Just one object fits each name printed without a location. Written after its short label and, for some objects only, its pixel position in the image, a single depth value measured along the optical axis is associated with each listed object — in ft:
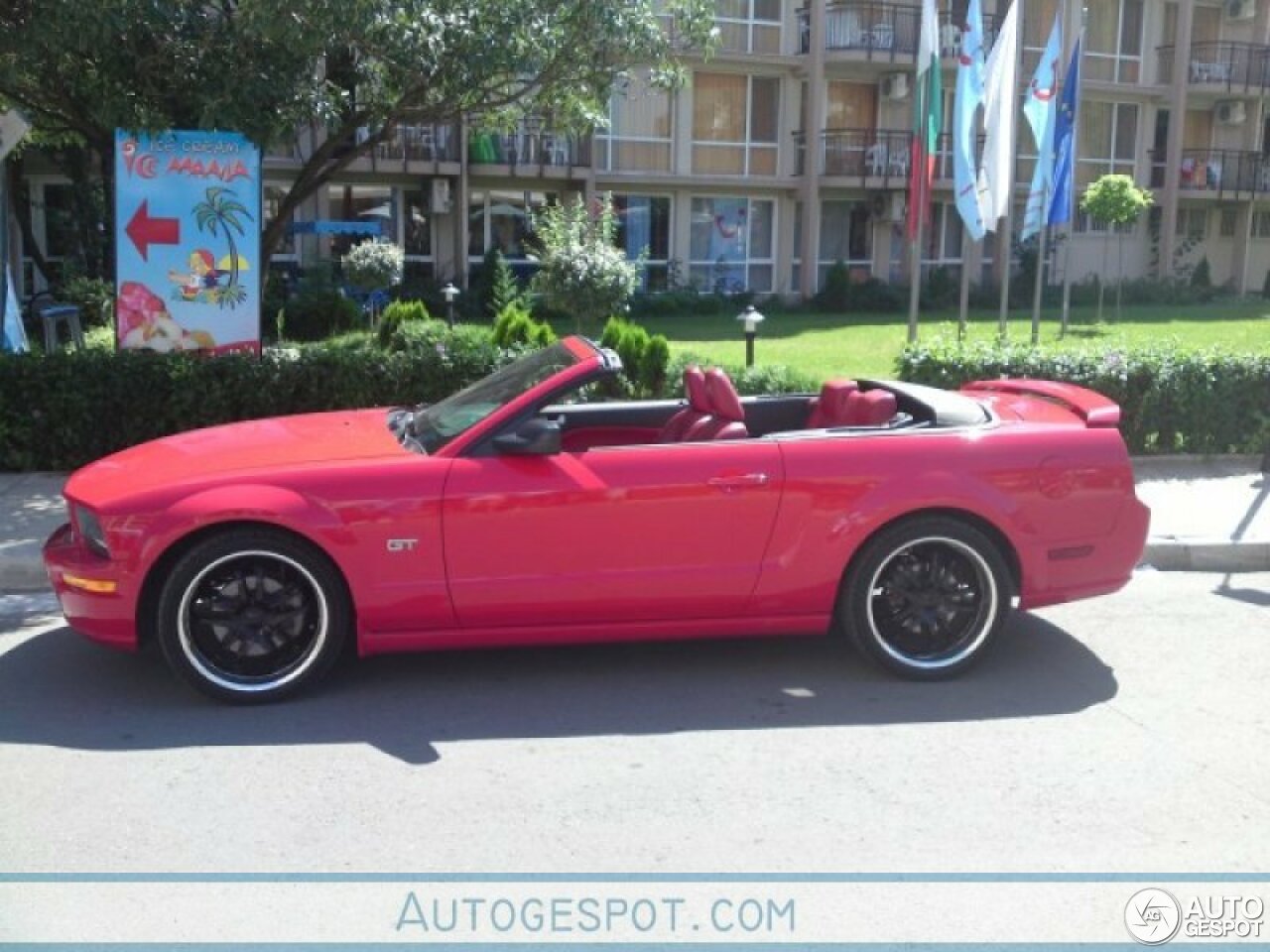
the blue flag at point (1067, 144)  55.31
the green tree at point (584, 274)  44.04
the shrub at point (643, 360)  37.06
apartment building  93.86
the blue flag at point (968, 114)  48.55
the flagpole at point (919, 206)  45.75
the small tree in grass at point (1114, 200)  84.43
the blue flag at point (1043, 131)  56.90
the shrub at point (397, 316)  57.88
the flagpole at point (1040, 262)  57.00
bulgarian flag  45.28
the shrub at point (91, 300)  59.88
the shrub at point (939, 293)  103.04
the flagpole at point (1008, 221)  50.44
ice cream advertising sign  33.14
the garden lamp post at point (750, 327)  44.04
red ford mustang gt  16.47
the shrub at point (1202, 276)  116.57
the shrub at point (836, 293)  99.81
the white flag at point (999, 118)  49.67
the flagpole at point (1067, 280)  56.69
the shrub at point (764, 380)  35.60
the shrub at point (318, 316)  68.54
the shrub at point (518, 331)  41.83
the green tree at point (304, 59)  30.76
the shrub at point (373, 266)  74.13
